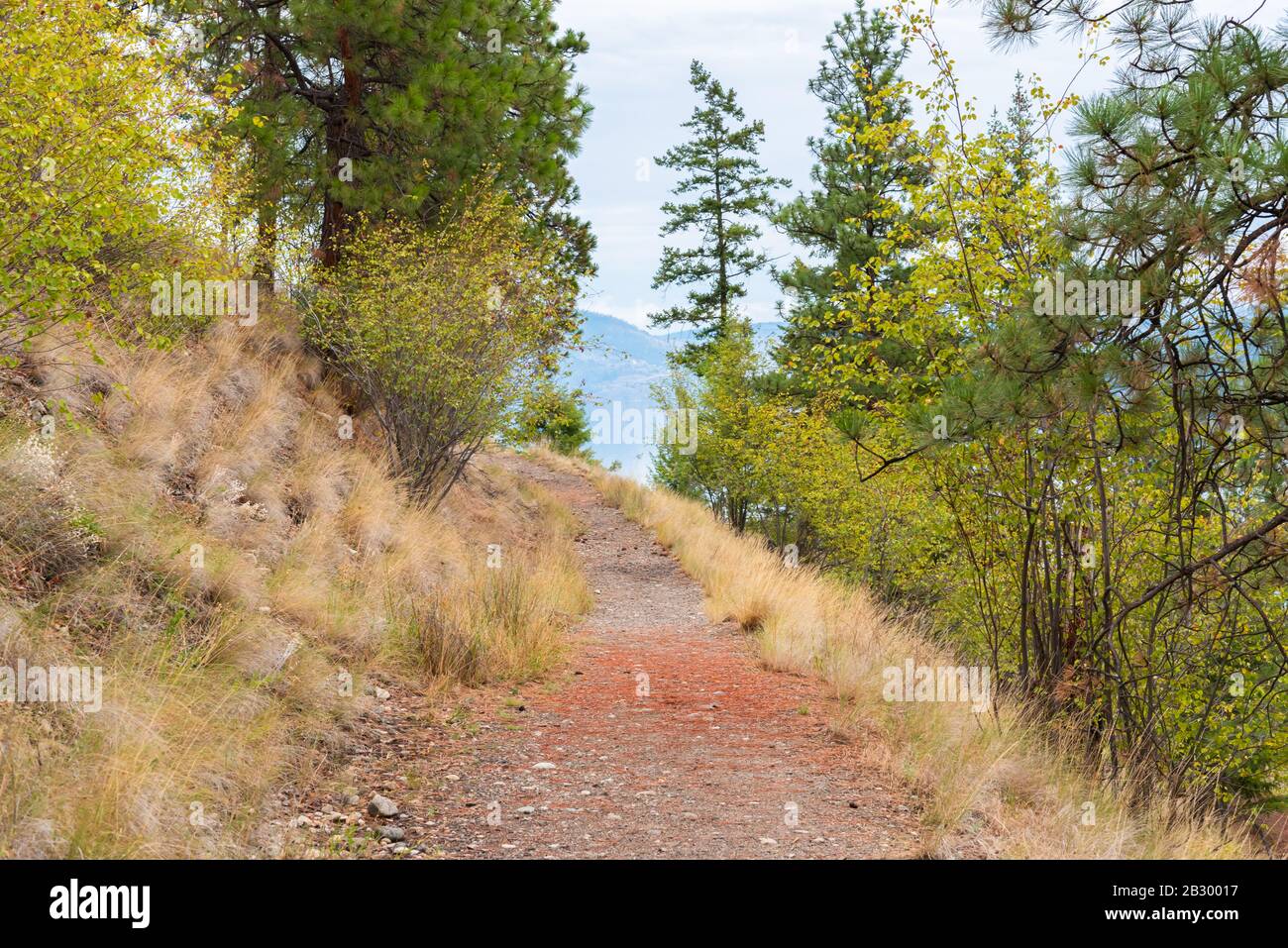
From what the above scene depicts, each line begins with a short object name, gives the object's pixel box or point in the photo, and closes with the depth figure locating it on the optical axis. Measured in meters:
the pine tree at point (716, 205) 32.88
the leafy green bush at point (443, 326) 11.80
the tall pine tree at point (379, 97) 12.81
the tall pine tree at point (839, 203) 25.53
